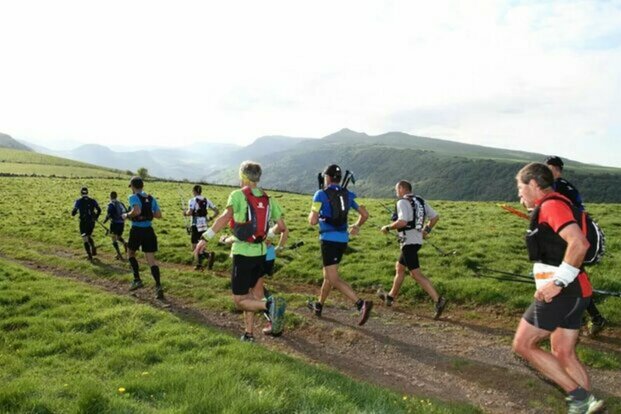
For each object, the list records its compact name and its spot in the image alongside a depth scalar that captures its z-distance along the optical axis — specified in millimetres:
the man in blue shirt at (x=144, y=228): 12391
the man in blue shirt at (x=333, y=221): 9852
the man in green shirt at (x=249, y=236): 7988
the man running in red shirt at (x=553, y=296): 5242
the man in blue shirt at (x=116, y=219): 18531
